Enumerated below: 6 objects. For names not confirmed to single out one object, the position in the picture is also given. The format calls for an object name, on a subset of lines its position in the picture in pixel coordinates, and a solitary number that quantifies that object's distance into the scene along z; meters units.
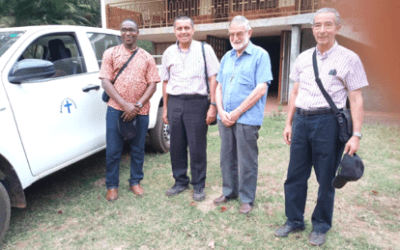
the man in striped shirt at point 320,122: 2.25
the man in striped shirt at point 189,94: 3.21
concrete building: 9.53
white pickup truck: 2.61
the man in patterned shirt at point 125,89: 3.22
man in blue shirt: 2.87
